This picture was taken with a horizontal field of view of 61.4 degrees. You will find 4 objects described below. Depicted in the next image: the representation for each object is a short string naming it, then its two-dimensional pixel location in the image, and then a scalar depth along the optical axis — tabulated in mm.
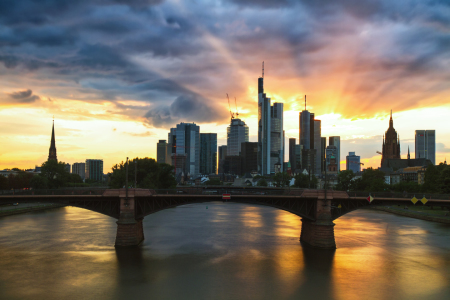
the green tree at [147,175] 116062
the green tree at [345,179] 153250
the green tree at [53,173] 146000
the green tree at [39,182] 134875
